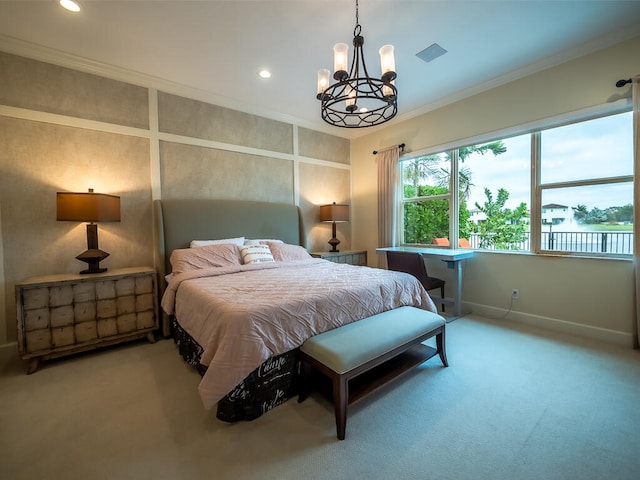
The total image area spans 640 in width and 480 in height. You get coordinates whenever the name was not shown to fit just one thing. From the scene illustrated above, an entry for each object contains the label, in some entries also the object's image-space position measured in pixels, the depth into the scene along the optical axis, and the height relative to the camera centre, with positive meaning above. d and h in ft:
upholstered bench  4.97 -2.44
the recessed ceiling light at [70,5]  6.67 +5.75
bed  5.05 -1.55
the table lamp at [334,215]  14.28 +0.84
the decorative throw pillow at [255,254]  10.08 -0.88
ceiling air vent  8.54 +5.78
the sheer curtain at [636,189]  7.79 +1.12
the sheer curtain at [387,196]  14.02 +1.81
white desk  10.45 -1.27
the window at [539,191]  8.61 +1.42
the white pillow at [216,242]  10.31 -0.39
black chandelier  5.75 +3.48
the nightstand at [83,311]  7.24 -2.30
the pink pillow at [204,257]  9.09 -0.89
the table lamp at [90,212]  8.00 +0.64
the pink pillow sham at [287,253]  10.99 -0.90
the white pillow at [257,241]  11.40 -0.43
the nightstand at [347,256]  13.56 -1.37
